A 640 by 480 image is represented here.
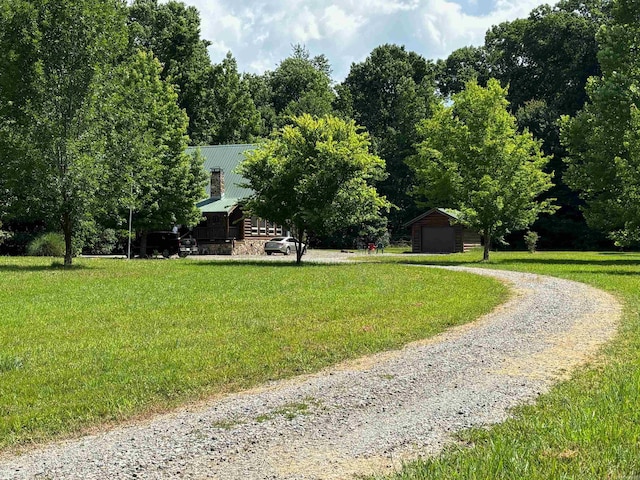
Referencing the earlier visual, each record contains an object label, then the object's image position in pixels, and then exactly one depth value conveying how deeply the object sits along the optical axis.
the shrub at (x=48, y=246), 36.19
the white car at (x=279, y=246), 48.81
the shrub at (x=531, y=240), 52.53
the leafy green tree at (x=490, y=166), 34.16
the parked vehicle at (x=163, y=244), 43.03
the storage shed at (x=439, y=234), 52.31
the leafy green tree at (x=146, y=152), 26.09
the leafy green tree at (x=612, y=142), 26.56
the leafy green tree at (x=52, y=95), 23.89
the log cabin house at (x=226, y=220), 49.28
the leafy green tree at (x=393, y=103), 71.44
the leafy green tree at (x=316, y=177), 29.27
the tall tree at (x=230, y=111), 68.19
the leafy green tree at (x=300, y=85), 73.94
